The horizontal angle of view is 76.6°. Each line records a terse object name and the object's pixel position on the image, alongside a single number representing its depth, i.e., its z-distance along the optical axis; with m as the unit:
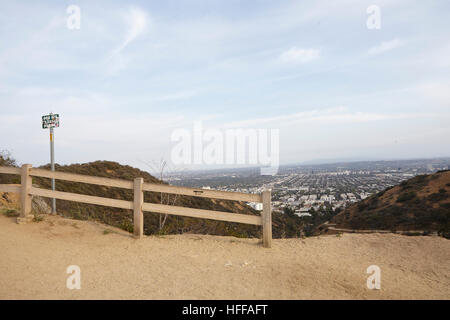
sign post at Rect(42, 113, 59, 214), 6.65
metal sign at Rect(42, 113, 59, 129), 6.65
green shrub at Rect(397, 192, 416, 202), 23.03
